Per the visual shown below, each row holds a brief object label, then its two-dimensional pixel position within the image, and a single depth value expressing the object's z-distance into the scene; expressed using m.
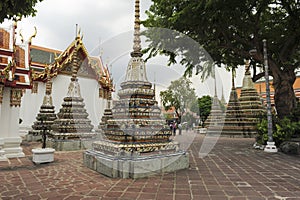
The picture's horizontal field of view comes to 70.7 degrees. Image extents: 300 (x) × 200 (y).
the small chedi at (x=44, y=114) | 15.17
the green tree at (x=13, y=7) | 4.08
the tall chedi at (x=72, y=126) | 10.98
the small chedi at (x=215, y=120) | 21.52
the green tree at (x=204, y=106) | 35.30
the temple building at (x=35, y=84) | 9.02
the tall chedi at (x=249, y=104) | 19.27
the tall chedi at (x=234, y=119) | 19.50
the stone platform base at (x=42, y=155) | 7.35
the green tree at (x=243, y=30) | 9.80
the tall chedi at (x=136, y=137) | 5.50
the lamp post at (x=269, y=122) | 9.95
